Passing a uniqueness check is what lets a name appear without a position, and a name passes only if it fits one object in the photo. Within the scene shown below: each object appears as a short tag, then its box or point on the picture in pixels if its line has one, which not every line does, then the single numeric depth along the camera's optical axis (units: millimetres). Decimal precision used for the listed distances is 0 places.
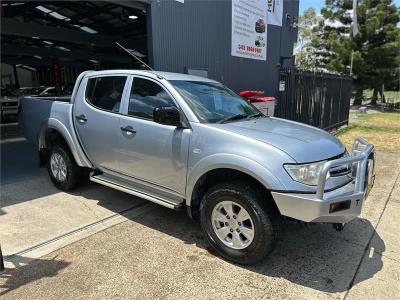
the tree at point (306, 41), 39844
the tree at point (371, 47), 29062
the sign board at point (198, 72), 8611
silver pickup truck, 3389
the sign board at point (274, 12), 11727
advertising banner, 10227
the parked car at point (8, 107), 15381
